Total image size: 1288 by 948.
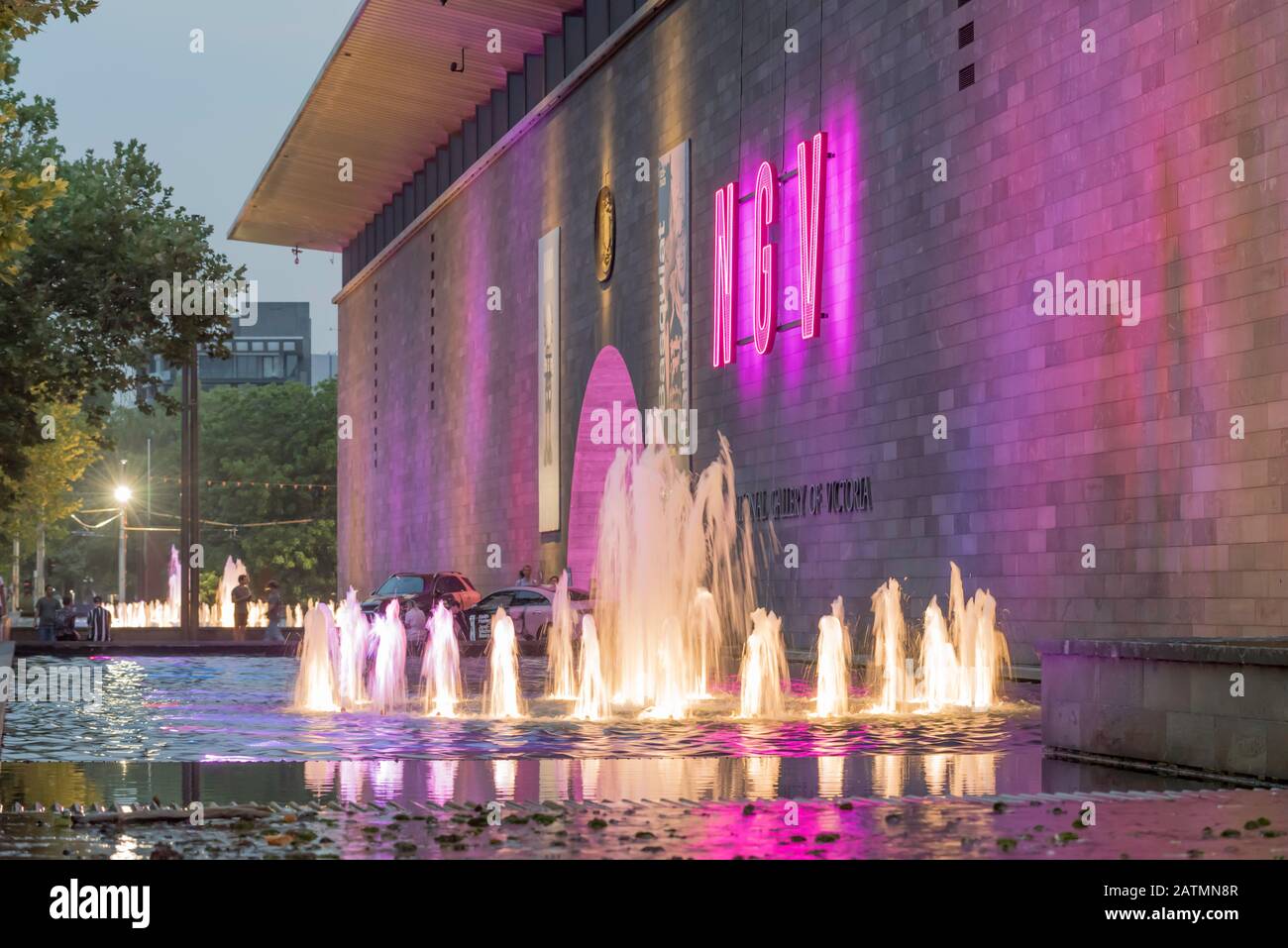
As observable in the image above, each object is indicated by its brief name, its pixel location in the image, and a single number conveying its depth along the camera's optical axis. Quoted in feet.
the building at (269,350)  407.03
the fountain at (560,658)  71.56
